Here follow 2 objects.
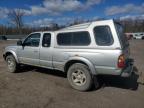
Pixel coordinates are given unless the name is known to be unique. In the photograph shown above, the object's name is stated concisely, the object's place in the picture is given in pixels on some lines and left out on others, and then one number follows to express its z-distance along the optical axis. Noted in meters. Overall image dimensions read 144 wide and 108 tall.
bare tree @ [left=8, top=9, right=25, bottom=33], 38.03
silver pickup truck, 2.82
